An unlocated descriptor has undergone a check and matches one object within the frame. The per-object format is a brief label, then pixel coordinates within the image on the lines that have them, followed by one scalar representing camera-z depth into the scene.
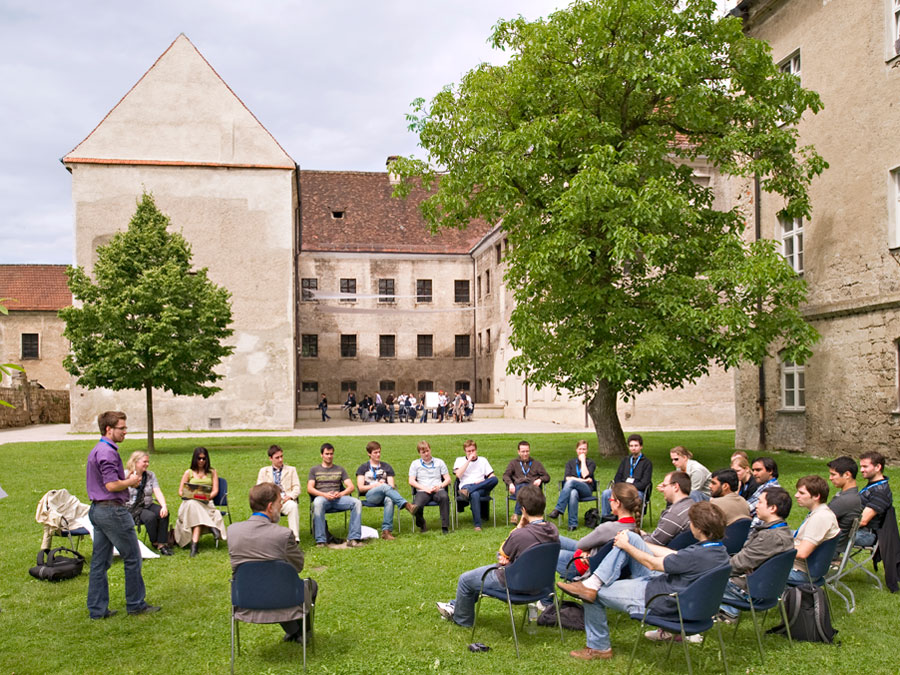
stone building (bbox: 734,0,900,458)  17.52
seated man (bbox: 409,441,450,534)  11.56
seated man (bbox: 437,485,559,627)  6.54
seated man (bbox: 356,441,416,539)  11.30
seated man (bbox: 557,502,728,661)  5.81
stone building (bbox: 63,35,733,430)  34.41
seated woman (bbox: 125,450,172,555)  10.16
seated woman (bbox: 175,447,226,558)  10.38
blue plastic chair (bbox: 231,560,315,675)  5.98
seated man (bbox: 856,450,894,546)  7.89
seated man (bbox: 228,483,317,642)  6.12
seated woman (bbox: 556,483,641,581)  6.44
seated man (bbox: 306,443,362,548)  10.60
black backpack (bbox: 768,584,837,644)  6.57
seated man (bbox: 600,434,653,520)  11.44
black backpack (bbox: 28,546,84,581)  8.85
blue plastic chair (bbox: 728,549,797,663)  6.20
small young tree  24.22
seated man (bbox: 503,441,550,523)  11.60
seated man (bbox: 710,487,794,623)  6.46
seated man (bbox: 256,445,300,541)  10.43
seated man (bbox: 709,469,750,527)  7.60
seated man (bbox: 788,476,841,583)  6.82
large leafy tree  17.50
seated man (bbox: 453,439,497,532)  11.69
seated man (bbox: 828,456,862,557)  7.62
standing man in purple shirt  7.30
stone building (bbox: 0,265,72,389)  51.66
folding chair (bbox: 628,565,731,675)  5.62
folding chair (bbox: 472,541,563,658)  6.38
